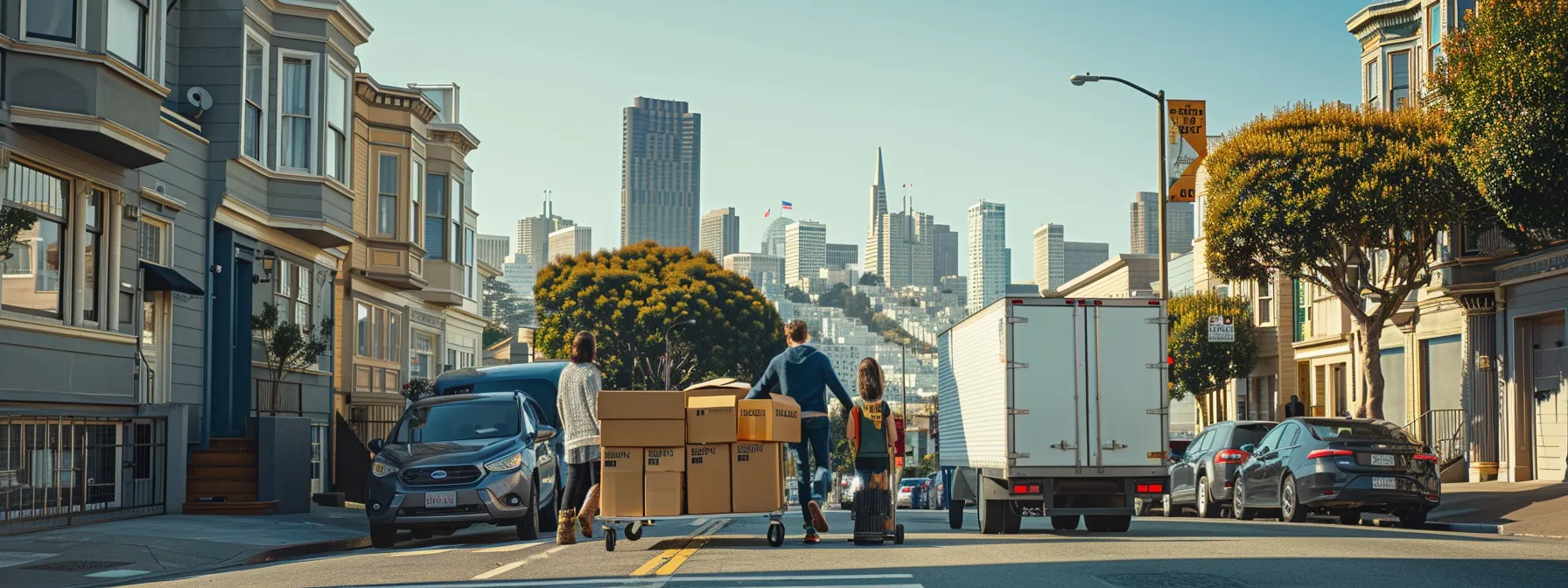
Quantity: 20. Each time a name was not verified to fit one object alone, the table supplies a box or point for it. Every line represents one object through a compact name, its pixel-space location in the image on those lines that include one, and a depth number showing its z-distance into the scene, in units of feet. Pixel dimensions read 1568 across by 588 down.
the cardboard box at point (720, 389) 47.03
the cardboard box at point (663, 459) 46.21
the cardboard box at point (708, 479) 46.32
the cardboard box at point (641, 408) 46.19
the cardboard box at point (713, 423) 46.01
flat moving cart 45.52
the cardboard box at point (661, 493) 46.09
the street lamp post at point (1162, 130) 92.22
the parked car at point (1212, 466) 78.12
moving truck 55.42
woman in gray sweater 47.32
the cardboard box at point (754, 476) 46.44
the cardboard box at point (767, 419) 45.52
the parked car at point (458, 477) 55.62
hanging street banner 95.30
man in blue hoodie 47.24
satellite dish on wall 77.87
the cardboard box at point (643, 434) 46.14
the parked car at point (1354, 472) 65.41
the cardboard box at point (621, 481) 45.98
